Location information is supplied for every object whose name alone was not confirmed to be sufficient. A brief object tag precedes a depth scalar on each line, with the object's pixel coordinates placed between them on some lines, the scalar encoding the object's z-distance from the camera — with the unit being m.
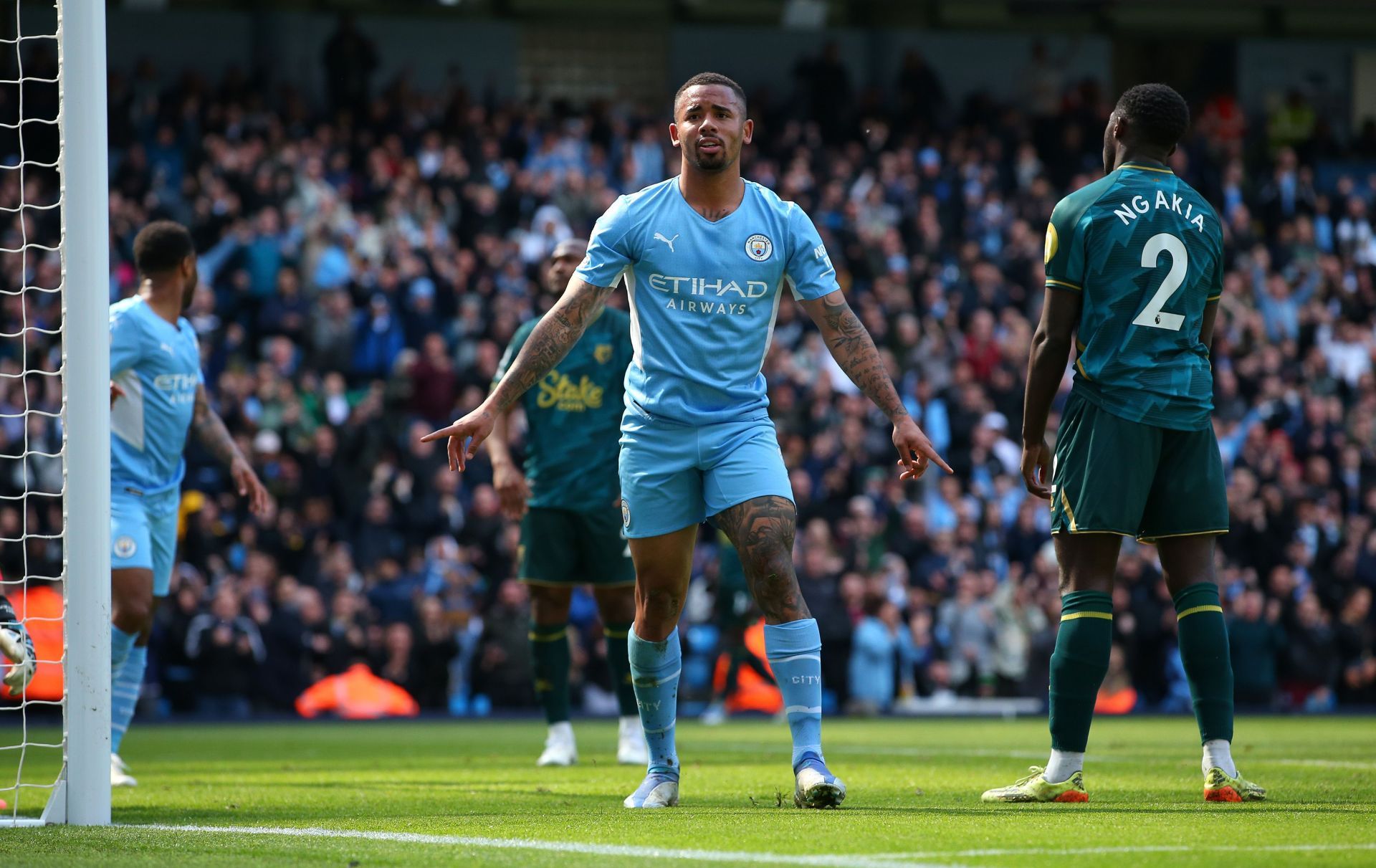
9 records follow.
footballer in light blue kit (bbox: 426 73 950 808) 12.22
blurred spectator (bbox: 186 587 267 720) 34.53
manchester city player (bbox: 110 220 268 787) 16.41
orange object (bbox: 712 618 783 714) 36.19
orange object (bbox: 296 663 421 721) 35.31
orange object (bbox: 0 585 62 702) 28.92
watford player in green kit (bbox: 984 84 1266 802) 12.36
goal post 11.67
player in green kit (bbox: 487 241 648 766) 18.87
